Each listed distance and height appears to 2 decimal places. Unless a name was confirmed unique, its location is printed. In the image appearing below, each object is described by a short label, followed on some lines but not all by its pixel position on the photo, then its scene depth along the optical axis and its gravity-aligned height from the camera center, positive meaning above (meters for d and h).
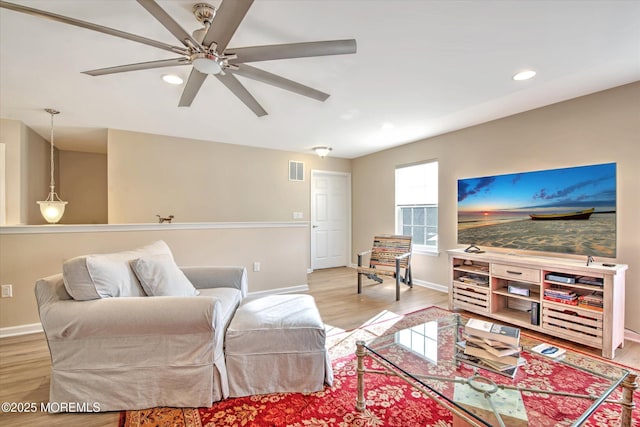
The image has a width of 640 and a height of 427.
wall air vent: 5.37 +0.80
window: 4.40 +0.14
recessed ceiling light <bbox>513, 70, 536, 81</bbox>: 2.32 +1.15
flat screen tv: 2.65 +0.02
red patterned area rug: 1.59 -1.18
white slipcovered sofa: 1.67 -0.80
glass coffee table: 1.25 -0.87
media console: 2.30 -0.79
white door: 5.75 -0.14
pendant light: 3.13 +0.04
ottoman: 1.80 -0.92
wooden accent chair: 3.90 -0.70
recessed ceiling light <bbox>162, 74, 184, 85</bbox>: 2.39 +1.15
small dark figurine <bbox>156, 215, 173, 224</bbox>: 3.85 -0.09
